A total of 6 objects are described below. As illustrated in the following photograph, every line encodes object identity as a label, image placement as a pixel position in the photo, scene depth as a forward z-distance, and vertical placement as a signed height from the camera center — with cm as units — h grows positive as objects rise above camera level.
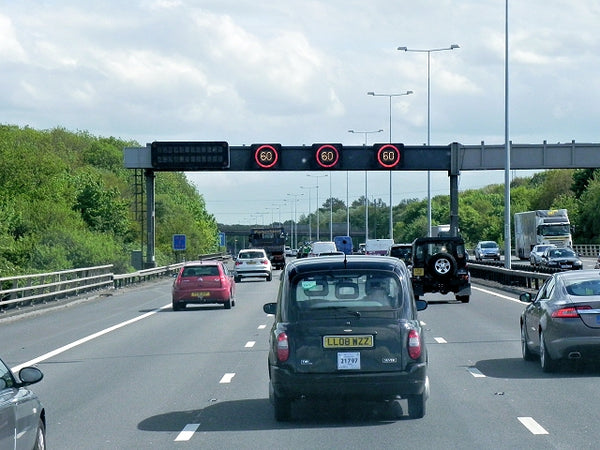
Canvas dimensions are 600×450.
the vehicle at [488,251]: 9419 -162
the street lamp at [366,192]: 11306 +356
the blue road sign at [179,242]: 8144 -66
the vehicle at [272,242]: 9519 -82
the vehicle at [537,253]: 7250 -143
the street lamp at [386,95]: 7994 +876
